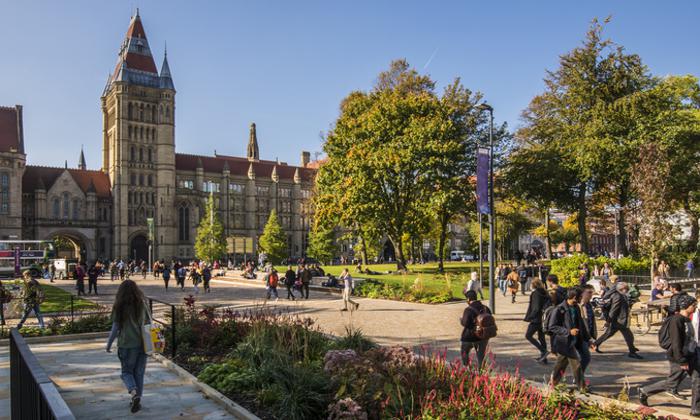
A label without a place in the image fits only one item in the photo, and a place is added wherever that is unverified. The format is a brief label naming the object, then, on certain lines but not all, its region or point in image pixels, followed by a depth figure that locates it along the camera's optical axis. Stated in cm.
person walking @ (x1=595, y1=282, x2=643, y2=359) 1239
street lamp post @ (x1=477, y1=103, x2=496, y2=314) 1894
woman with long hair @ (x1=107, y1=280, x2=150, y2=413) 785
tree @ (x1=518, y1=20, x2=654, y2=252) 3594
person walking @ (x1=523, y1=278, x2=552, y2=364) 1177
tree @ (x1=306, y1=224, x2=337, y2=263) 6912
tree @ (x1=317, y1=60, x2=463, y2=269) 3375
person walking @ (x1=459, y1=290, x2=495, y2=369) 981
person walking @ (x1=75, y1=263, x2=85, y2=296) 3034
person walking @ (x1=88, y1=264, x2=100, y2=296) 3106
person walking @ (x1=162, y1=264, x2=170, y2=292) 3353
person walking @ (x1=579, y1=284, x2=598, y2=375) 936
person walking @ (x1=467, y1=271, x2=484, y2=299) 1909
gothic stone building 7750
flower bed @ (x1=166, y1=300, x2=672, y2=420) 639
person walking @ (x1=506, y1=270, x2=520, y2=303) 2430
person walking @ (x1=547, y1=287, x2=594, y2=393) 888
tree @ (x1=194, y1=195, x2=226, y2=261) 7150
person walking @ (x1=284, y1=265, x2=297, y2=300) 2713
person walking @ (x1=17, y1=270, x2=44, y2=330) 1569
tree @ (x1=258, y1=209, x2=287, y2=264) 7700
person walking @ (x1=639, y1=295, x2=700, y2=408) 837
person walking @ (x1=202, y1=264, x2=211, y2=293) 3149
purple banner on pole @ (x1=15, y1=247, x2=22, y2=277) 5009
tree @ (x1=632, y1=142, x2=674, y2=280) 2791
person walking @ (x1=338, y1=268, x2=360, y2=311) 2103
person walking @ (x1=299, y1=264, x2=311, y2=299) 2714
